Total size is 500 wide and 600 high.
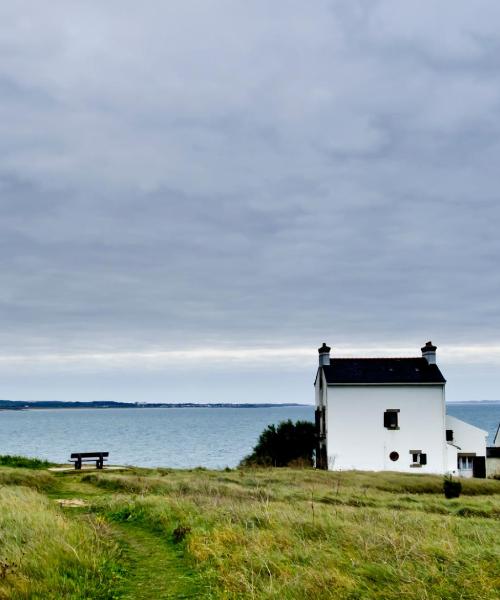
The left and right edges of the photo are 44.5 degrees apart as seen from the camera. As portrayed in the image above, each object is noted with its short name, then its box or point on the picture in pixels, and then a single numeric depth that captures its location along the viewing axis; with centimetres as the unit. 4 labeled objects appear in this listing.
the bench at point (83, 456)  3020
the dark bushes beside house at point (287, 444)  4531
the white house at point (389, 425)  4316
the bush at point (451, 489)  2556
